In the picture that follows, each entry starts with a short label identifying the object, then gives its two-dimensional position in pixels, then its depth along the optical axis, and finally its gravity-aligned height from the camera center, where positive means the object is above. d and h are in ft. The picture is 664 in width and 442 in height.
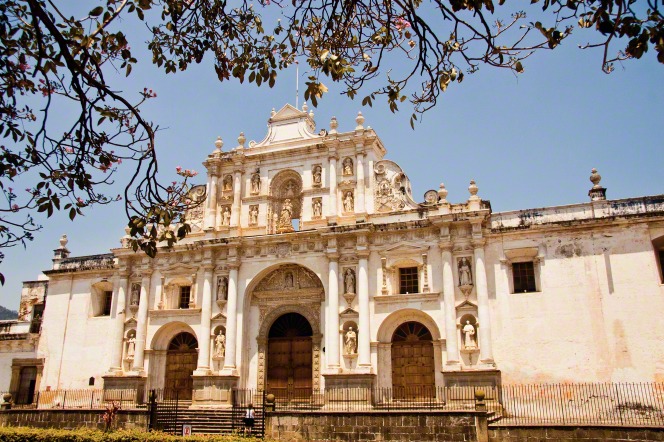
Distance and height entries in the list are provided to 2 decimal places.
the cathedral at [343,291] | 66.28 +13.41
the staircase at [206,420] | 65.55 -1.56
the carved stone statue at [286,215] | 83.87 +25.07
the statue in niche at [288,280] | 81.05 +15.80
